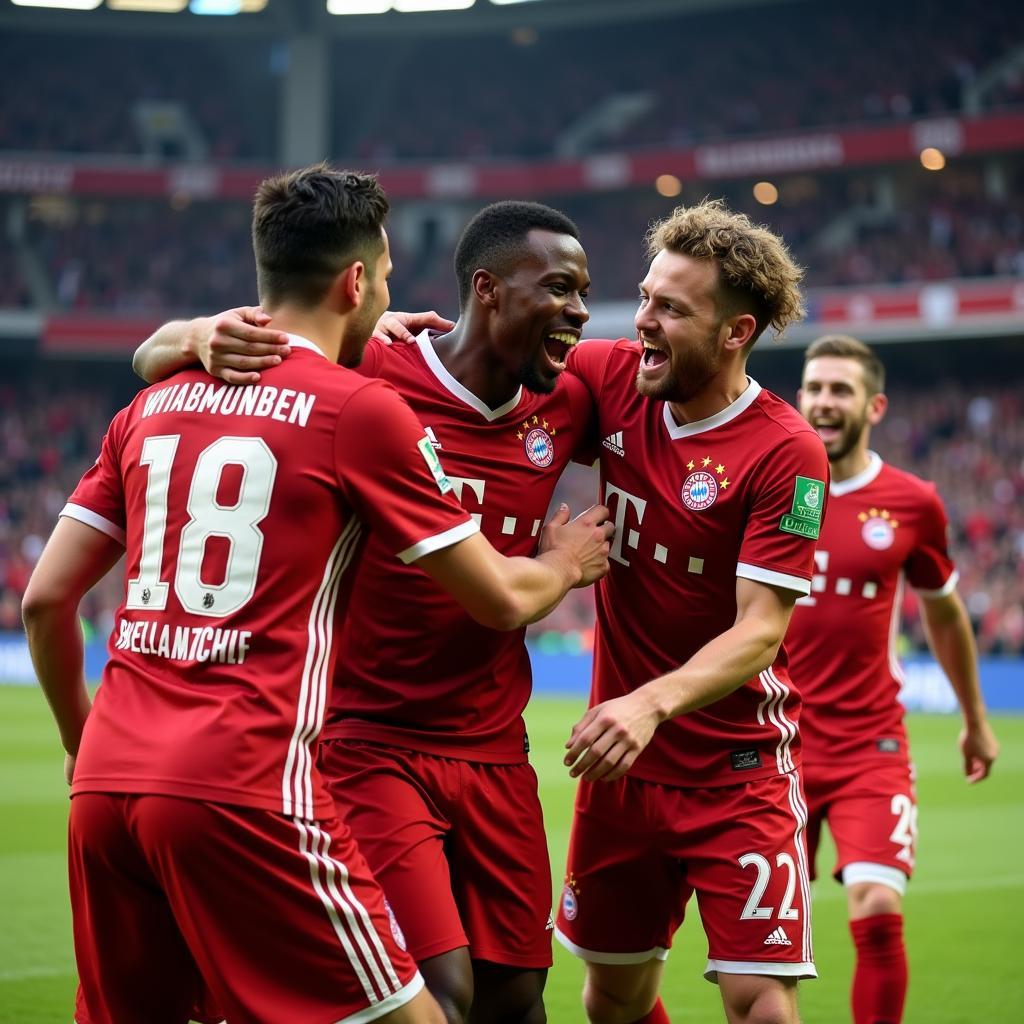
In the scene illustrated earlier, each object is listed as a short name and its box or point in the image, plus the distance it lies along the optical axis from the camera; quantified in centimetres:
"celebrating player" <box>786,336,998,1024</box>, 589
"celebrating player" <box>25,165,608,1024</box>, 299
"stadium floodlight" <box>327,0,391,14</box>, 3828
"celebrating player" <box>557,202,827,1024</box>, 410
